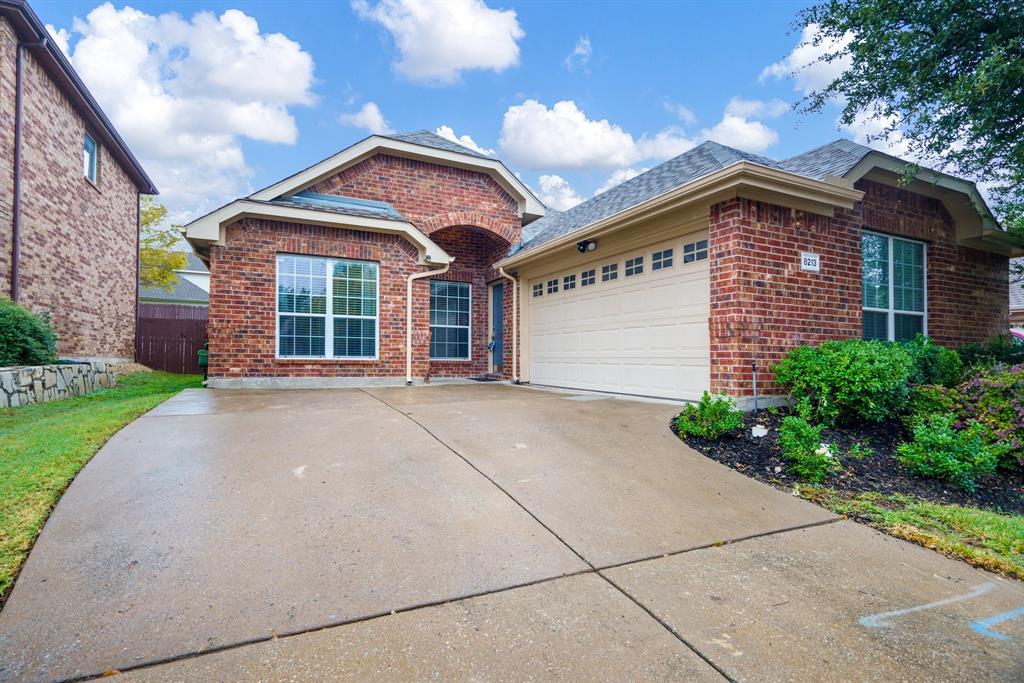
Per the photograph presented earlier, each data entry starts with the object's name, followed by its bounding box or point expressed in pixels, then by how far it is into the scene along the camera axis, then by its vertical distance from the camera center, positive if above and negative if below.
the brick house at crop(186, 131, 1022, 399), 6.42 +1.31
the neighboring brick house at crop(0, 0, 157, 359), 8.68 +3.22
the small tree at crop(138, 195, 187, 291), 19.39 +4.01
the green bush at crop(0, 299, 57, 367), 7.28 +0.15
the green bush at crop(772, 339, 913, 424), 5.08 -0.37
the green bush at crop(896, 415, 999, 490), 4.00 -0.91
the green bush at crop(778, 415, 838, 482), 3.96 -0.88
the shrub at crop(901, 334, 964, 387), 6.34 -0.24
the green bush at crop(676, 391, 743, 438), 4.93 -0.76
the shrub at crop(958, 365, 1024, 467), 4.46 -0.62
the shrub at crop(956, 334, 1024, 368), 8.23 -0.13
